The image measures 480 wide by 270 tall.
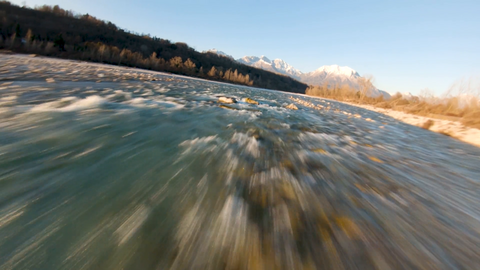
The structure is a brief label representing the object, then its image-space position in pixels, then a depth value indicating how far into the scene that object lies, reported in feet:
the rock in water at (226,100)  31.78
